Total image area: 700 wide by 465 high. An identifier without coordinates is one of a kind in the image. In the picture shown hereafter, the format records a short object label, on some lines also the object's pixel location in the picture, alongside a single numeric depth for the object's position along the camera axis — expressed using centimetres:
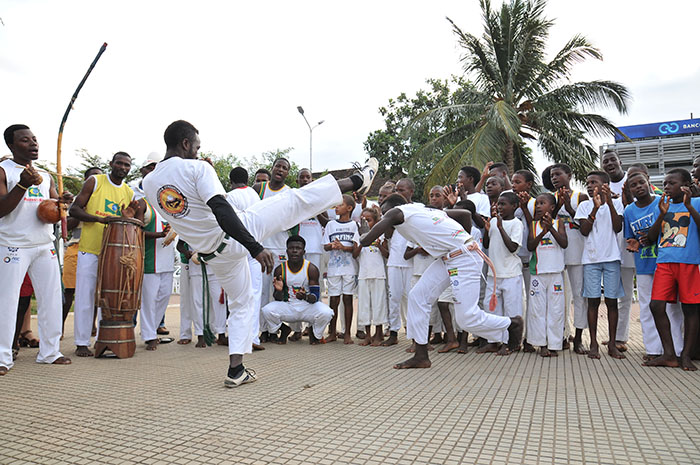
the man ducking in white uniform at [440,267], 539
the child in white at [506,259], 623
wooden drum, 588
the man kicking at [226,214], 405
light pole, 2741
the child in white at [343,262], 727
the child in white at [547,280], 600
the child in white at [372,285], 712
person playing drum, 607
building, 3048
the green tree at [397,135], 2586
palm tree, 1842
